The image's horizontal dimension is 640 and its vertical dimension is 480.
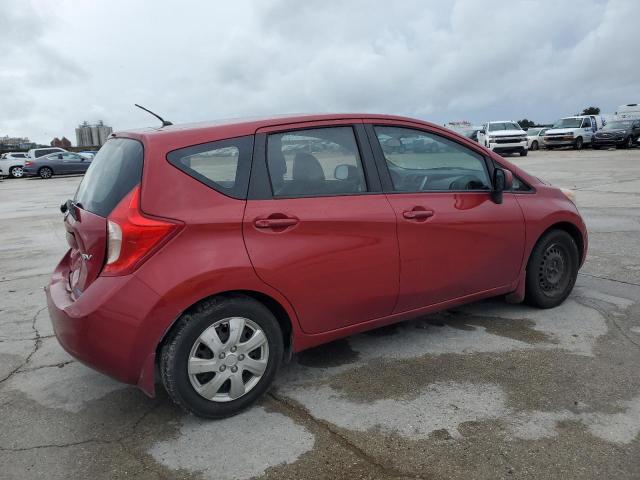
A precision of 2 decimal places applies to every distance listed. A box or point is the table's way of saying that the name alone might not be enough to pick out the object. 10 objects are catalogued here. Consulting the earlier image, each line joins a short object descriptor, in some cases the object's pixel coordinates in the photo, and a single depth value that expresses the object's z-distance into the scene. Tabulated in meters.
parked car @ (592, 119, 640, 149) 30.67
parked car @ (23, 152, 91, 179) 30.92
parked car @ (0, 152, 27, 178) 34.19
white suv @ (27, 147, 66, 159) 31.61
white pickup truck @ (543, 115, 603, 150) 32.62
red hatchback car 2.79
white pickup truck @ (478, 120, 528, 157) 29.86
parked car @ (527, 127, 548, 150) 36.22
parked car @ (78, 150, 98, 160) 33.42
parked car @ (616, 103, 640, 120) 34.82
